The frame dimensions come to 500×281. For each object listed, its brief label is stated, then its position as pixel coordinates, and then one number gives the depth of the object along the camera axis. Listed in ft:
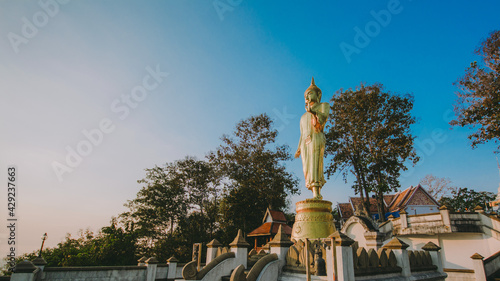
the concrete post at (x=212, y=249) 30.73
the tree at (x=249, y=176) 91.09
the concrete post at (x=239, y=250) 26.61
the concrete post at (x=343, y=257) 17.81
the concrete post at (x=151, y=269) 41.53
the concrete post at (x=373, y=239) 37.29
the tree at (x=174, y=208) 80.74
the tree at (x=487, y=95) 47.11
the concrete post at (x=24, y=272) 29.94
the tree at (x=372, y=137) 69.36
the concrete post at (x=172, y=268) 44.37
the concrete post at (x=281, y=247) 22.71
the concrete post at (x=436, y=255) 28.14
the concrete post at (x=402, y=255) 22.88
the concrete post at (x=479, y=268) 37.99
